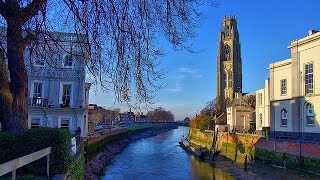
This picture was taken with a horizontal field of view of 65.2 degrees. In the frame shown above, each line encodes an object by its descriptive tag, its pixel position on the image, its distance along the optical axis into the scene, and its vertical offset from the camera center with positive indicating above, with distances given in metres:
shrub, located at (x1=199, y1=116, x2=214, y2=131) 43.88 -2.72
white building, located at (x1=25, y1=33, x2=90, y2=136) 22.19 +0.33
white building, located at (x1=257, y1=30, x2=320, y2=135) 21.42 +1.85
